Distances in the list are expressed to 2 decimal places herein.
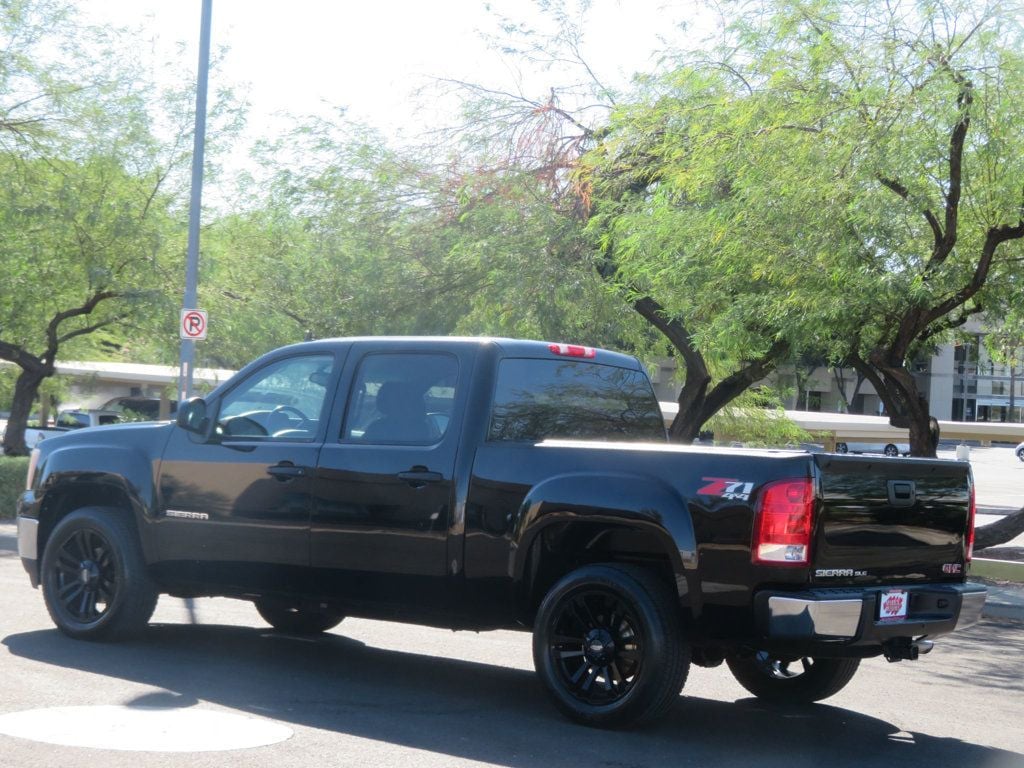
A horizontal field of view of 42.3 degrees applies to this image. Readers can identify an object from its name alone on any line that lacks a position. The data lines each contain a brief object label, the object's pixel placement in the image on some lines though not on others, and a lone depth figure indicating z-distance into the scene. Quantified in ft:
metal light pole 58.49
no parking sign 54.70
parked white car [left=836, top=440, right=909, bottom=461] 208.80
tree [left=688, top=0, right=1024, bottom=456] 42.27
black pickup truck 19.58
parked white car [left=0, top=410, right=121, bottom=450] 102.09
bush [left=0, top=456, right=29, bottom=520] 59.88
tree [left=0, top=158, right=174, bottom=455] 64.44
